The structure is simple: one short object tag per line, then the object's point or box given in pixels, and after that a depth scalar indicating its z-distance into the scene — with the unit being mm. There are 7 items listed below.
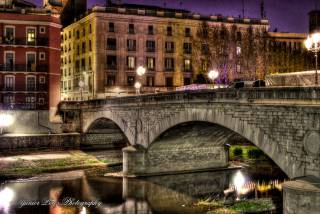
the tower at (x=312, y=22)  94494
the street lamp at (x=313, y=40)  25244
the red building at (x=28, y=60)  64438
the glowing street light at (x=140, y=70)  49550
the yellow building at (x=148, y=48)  77562
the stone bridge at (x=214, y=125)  20391
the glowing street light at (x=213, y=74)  42219
